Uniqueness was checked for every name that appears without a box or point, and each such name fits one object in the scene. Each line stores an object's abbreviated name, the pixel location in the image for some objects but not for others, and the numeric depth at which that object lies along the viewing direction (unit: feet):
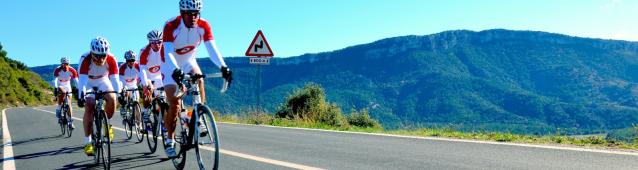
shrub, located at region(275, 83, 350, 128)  60.34
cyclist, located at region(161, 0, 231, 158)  17.24
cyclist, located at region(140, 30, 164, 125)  26.73
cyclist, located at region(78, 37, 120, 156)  21.97
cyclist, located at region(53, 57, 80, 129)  39.52
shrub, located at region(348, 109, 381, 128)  65.62
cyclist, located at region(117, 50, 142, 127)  32.94
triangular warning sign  47.21
